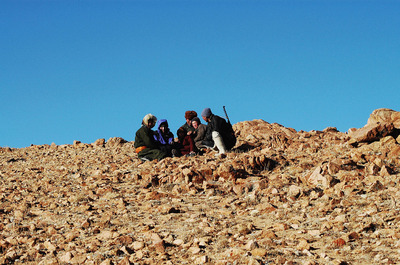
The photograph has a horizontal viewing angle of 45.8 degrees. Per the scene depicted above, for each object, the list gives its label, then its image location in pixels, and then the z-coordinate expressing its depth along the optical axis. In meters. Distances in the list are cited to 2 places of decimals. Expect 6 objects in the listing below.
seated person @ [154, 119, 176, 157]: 15.55
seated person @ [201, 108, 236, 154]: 15.51
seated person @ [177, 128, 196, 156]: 15.88
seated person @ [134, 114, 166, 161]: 15.49
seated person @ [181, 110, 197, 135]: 16.91
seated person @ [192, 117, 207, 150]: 16.47
